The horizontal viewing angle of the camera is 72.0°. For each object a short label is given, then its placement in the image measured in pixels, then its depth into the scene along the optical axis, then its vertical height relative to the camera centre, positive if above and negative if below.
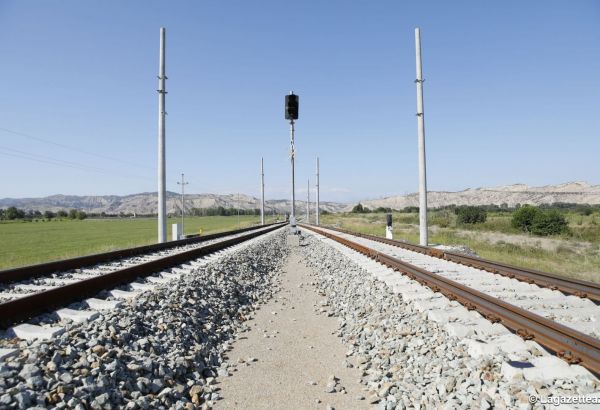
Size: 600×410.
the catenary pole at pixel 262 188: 59.31 +3.40
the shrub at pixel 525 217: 44.91 -0.77
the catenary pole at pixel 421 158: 16.81 +2.17
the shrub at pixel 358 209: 179.60 +1.05
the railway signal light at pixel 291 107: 20.00 +5.08
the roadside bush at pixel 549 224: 41.47 -1.46
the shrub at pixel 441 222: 56.28 -1.73
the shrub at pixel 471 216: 65.80 -0.92
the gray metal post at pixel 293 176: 21.36 +2.14
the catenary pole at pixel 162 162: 17.30 +2.14
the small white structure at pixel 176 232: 23.48 -1.12
